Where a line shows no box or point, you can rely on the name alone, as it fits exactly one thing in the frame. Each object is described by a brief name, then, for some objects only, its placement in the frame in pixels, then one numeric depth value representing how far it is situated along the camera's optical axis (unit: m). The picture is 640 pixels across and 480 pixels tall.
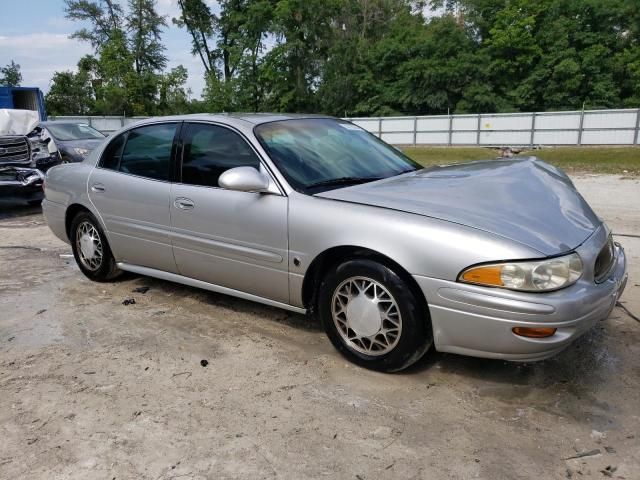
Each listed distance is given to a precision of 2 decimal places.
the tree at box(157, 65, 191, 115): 46.80
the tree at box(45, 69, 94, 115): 44.97
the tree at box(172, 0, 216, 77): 51.09
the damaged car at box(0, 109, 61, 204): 9.09
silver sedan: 2.71
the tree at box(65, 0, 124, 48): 49.72
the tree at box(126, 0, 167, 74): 49.72
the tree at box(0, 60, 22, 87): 52.96
